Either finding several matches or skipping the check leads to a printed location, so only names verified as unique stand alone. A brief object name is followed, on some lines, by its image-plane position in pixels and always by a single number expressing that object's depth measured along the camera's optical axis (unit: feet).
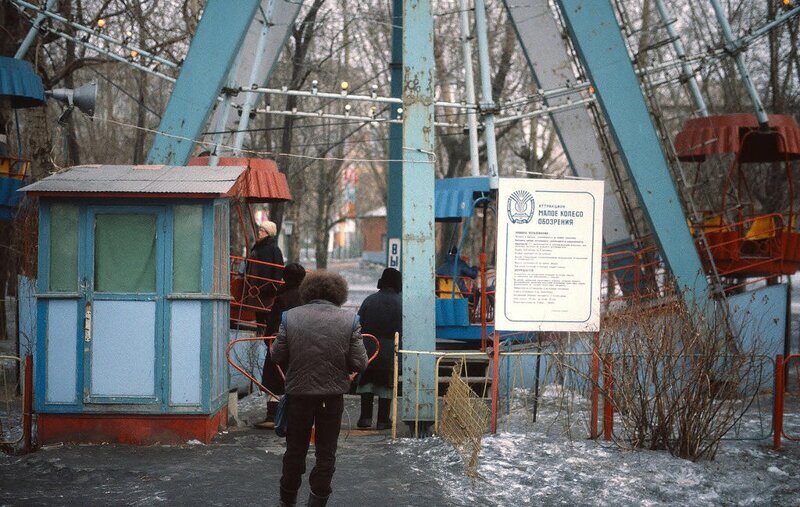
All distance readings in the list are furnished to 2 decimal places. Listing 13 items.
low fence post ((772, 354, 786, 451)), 37.06
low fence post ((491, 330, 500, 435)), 35.40
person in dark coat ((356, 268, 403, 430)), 40.69
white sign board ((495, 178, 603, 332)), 35.24
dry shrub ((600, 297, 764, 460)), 33.24
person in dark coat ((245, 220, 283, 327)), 50.75
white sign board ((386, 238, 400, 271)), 66.28
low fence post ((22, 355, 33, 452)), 33.63
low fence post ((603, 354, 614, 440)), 34.35
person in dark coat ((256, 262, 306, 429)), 41.11
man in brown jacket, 24.90
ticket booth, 34.78
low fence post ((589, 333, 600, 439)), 34.63
